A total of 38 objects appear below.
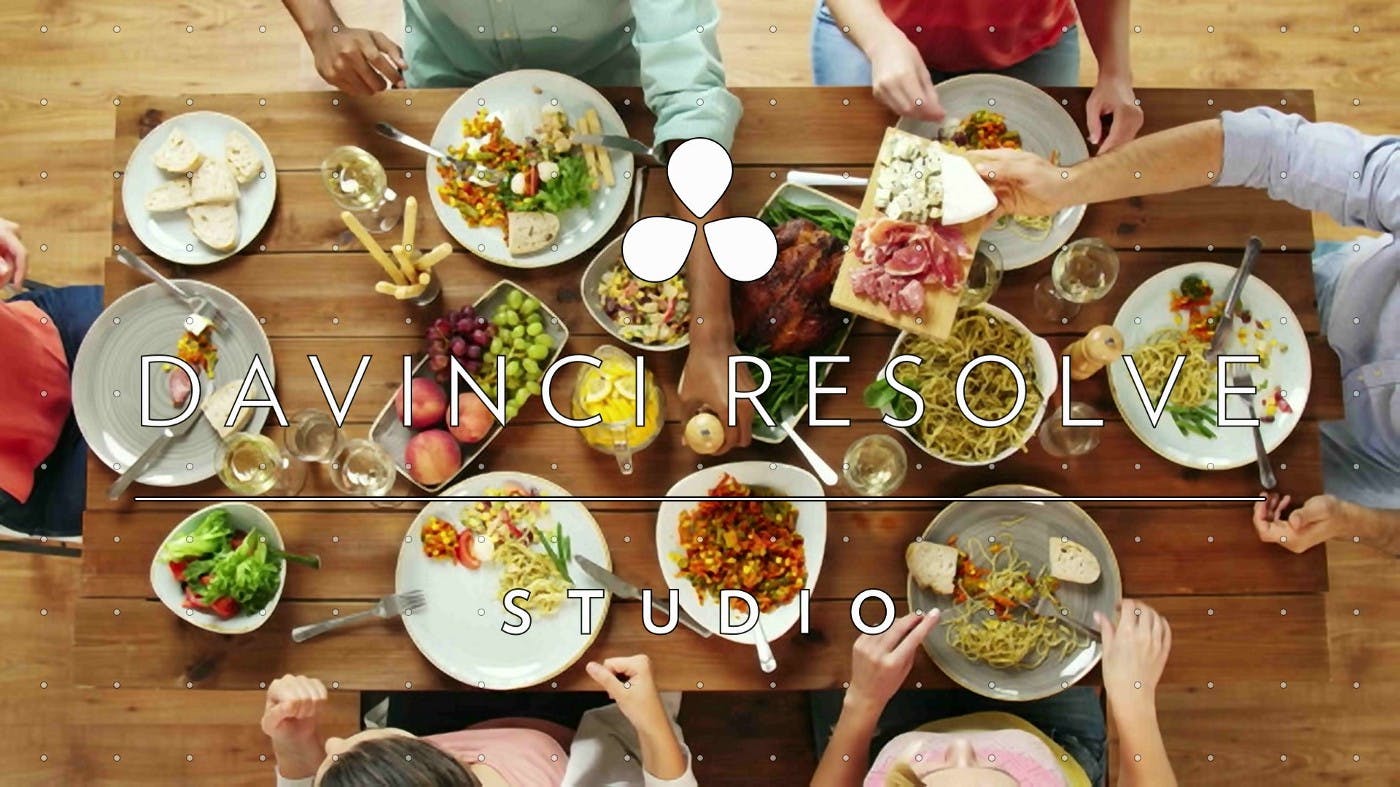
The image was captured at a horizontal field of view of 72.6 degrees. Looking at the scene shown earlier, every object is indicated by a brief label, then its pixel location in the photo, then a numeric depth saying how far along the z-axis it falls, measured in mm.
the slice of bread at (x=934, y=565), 1261
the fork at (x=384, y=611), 1276
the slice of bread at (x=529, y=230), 1318
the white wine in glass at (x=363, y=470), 1298
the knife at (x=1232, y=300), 1309
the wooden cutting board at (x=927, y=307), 1217
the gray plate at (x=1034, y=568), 1271
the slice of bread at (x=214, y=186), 1351
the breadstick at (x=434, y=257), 1262
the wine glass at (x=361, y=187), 1316
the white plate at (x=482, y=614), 1283
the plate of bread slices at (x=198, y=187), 1353
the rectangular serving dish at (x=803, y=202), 1298
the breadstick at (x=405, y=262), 1272
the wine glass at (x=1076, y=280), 1321
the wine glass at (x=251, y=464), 1279
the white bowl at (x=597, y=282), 1309
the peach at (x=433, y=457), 1267
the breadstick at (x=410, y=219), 1268
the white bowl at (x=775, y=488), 1270
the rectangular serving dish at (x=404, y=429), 1303
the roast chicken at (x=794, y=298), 1265
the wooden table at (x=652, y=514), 1302
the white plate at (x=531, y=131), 1335
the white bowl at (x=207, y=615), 1276
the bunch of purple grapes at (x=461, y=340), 1279
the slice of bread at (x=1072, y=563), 1270
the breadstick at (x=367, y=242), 1224
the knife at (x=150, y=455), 1300
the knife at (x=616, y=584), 1268
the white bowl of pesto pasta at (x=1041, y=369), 1266
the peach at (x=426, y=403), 1279
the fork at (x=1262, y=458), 1299
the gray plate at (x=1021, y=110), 1356
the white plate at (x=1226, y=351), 1305
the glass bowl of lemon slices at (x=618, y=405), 1276
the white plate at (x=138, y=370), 1324
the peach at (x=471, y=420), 1267
